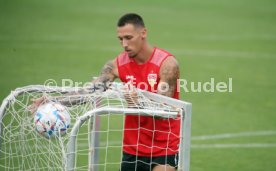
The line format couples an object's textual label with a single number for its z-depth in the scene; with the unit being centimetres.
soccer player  1416
